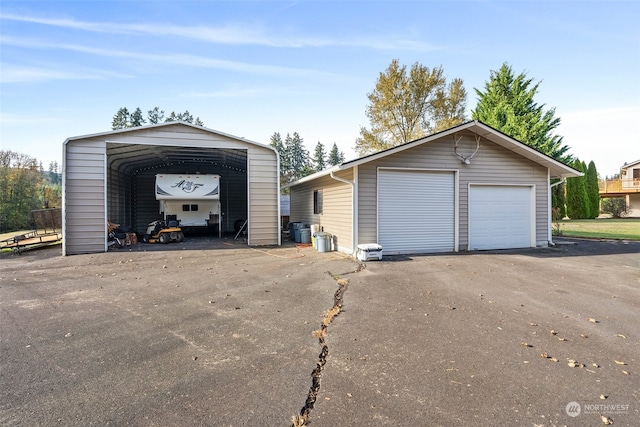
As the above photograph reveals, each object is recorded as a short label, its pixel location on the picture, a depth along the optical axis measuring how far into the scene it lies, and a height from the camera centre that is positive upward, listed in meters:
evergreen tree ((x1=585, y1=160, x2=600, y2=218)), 29.11 +1.84
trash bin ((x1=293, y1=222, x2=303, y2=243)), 14.25 -0.79
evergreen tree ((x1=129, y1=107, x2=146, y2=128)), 47.34 +14.15
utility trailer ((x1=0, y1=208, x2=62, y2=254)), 12.07 -0.91
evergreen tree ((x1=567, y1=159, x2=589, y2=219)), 28.70 +1.28
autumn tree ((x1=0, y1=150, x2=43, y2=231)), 23.08 +1.38
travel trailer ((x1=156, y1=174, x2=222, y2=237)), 14.65 +0.71
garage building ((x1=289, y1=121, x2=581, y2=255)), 10.30 +0.61
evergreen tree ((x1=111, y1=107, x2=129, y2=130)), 46.34 +13.79
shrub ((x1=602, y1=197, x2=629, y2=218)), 30.11 +0.39
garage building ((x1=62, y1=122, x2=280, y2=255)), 10.92 +1.73
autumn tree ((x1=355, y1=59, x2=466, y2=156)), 27.56 +9.34
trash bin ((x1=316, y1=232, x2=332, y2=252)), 11.44 -1.01
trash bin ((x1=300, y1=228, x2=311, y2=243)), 13.98 -0.93
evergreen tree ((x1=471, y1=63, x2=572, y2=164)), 26.22 +8.26
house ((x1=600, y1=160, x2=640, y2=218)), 30.77 +2.34
